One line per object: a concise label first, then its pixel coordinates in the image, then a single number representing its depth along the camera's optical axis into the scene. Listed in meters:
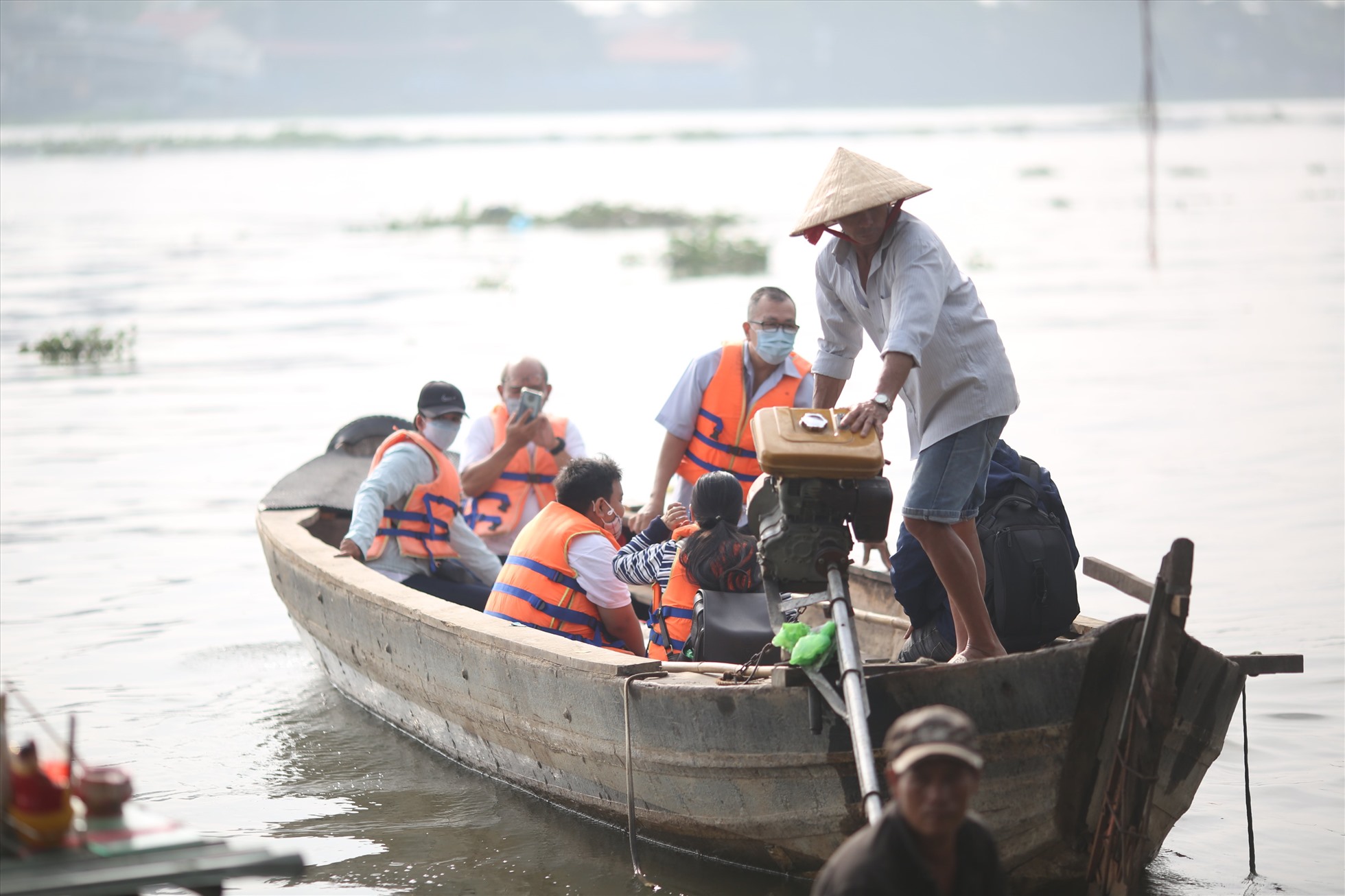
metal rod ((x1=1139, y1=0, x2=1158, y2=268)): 42.34
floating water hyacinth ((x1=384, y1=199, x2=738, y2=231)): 62.56
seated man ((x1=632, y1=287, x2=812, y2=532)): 12.58
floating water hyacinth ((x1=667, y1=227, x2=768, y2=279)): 47.22
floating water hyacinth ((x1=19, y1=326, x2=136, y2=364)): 32.59
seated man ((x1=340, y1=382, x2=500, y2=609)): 12.61
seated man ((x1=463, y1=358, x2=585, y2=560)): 13.65
